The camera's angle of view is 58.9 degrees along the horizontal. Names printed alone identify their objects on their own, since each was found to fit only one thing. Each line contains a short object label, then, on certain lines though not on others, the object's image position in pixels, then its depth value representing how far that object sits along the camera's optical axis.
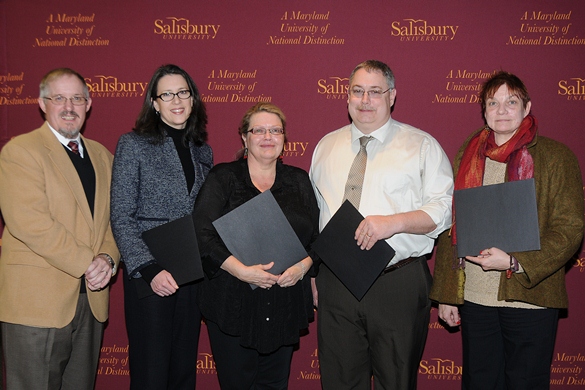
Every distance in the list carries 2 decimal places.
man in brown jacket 2.45
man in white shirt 2.59
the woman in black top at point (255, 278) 2.51
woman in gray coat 2.54
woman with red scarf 2.41
